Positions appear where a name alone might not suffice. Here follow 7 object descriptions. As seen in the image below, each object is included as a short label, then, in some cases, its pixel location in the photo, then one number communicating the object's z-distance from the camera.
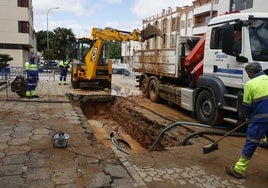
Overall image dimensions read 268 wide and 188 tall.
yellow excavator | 10.23
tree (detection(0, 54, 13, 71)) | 12.67
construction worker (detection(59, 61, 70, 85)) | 12.10
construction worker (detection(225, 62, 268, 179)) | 3.09
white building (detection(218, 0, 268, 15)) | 15.12
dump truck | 4.72
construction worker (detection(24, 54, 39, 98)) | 8.01
